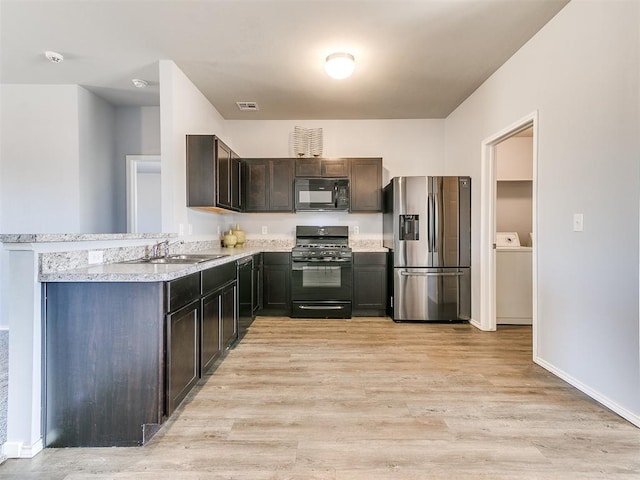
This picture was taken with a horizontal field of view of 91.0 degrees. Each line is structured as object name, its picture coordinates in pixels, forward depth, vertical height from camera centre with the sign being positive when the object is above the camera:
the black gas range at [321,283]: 3.86 -0.58
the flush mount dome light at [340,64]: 2.67 +1.47
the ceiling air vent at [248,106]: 3.85 +1.63
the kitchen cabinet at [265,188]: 4.16 +0.64
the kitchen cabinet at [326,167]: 4.09 +0.90
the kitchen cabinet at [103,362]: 1.54 -0.62
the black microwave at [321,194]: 4.09 +0.55
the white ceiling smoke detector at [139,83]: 3.27 +1.63
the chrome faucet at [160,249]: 2.48 -0.11
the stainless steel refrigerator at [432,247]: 3.64 -0.13
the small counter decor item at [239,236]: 4.21 +0.00
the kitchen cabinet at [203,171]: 3.10 +0.65
